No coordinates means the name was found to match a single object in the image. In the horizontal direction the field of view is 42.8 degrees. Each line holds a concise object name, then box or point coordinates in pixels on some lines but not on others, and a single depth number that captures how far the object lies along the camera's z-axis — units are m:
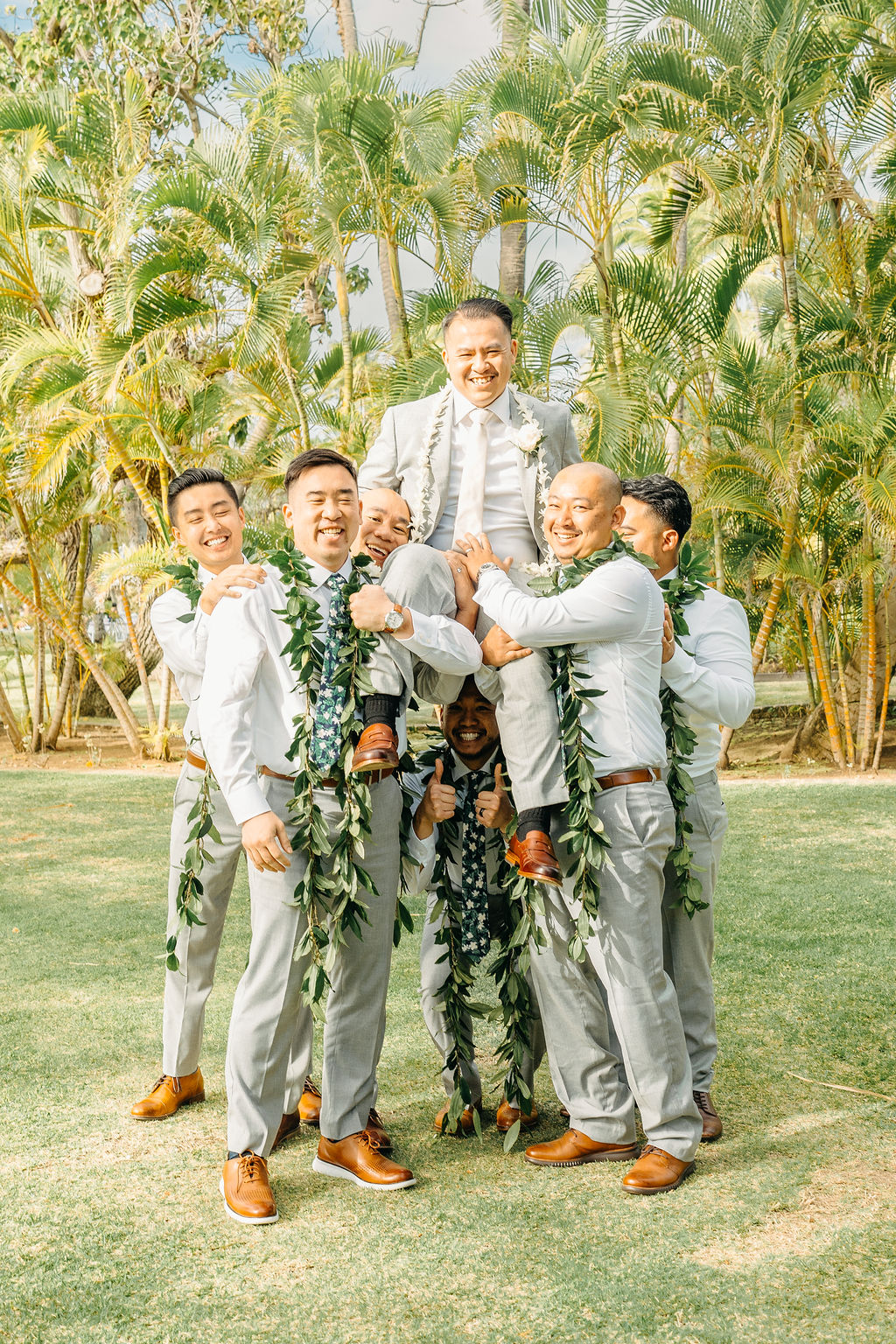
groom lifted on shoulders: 4.04
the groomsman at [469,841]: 3.88
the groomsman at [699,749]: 3.90
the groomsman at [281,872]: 3.35
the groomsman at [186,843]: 4.11
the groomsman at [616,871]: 3.46
